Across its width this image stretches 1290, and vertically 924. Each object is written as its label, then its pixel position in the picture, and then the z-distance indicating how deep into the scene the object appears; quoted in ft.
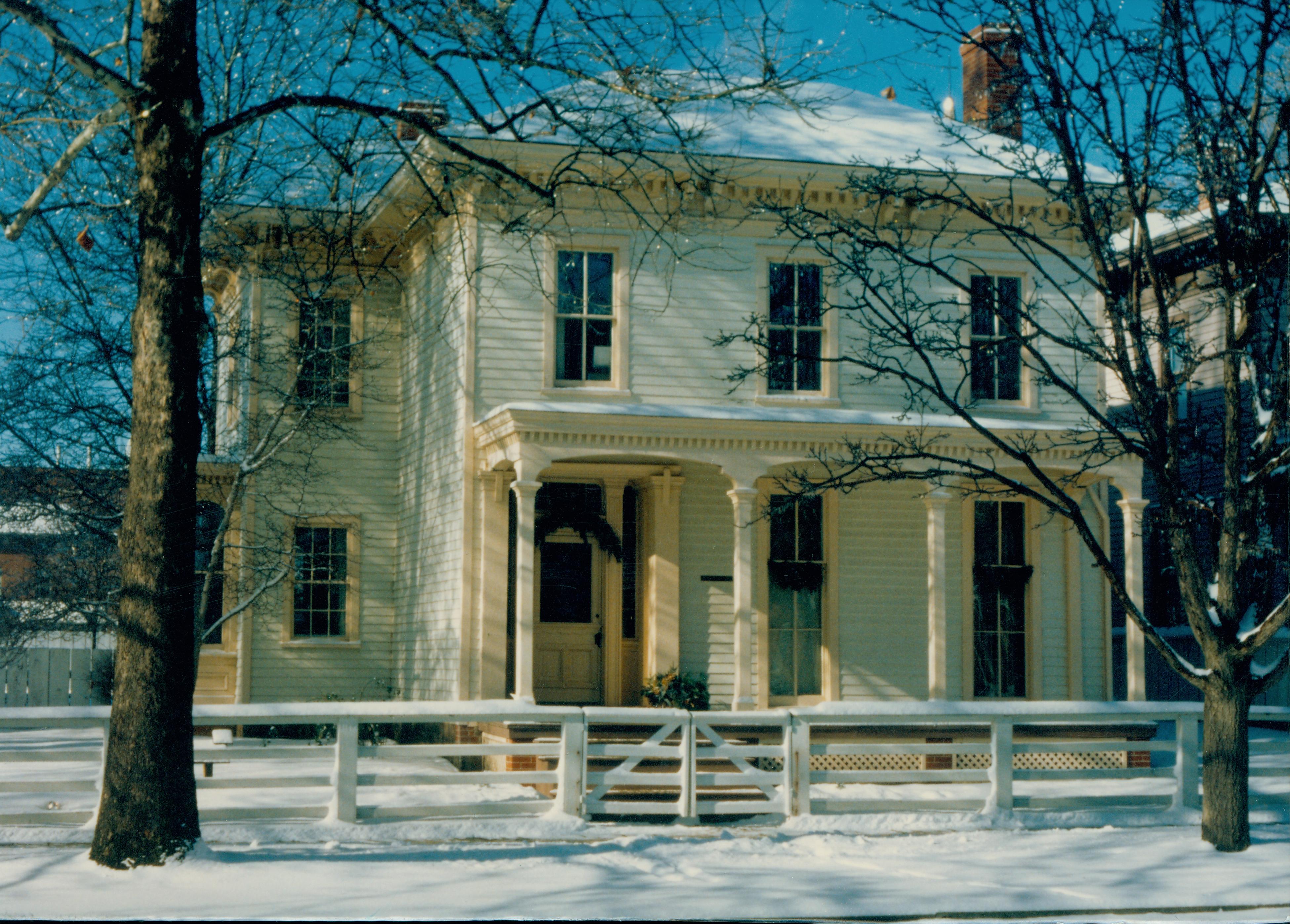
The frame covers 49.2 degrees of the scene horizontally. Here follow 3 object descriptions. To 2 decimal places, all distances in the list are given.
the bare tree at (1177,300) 33.06
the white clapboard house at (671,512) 53.16
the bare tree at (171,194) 28.43
